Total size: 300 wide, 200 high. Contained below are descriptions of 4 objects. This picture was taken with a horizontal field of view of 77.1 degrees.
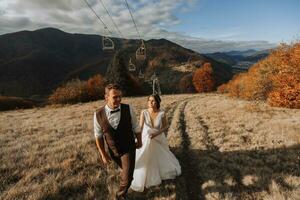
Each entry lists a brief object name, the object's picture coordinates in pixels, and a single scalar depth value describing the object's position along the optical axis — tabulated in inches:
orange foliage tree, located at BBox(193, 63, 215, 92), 2756.7
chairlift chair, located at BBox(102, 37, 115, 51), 567.4
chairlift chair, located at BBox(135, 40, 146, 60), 672.6
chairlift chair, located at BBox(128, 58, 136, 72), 974.9
